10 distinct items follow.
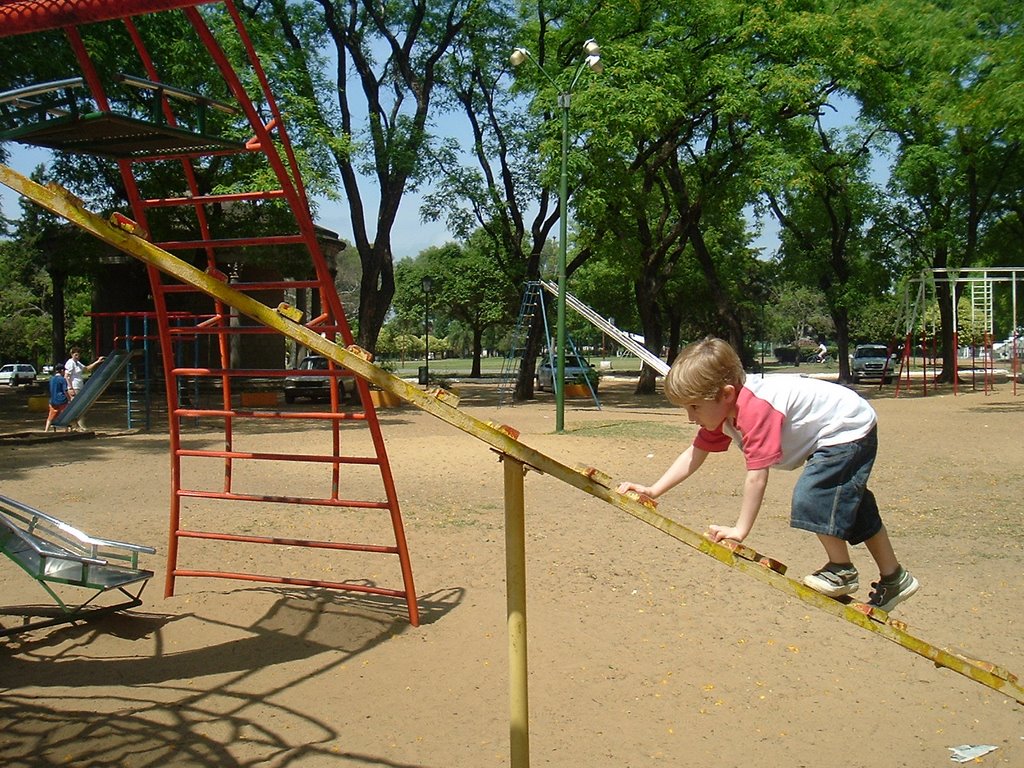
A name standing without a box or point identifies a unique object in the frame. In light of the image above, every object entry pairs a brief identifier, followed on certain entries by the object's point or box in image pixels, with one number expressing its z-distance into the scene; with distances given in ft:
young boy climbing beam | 9.92
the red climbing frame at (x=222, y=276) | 10.01
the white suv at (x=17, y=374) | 137.34
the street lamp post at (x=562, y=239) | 58.44
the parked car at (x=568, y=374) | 104.42
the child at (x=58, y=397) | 58.23
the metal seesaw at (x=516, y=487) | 8.86
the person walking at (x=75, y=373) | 60.03
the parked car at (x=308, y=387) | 84.48
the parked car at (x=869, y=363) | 131.39
